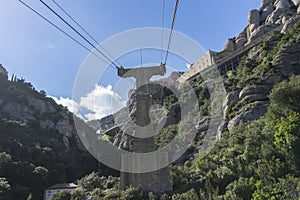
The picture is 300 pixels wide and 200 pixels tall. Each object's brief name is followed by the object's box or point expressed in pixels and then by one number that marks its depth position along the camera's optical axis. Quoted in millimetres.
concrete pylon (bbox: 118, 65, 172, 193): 15070
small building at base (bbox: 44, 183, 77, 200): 26622
